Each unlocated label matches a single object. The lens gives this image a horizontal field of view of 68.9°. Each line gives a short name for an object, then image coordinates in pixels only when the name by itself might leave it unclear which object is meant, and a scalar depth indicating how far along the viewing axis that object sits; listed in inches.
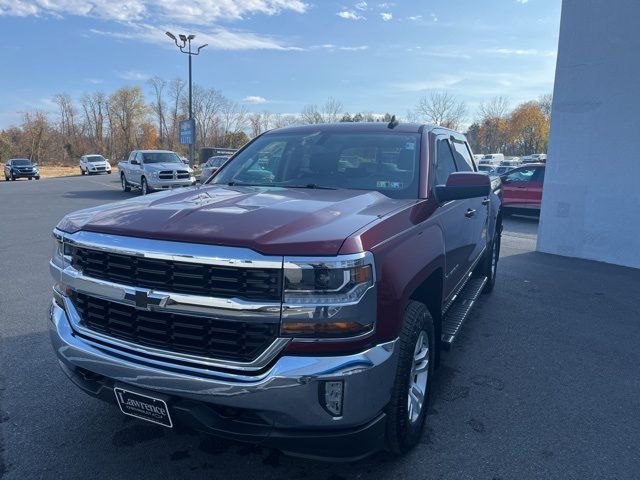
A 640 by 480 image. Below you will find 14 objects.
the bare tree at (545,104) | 3474.4
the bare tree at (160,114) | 3181.6
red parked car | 546.3
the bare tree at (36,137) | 2693.7
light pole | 1018.7
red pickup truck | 77.9
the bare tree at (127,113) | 3157.0
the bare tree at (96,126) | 3253.7
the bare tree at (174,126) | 2989.7
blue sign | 1100.6
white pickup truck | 772.0
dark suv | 1374.3
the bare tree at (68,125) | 3280.0
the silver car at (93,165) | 1600.4
